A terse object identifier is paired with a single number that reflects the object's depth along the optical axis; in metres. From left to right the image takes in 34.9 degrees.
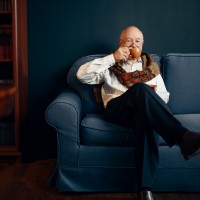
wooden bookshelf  2.40
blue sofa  1.91
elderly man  1.72
